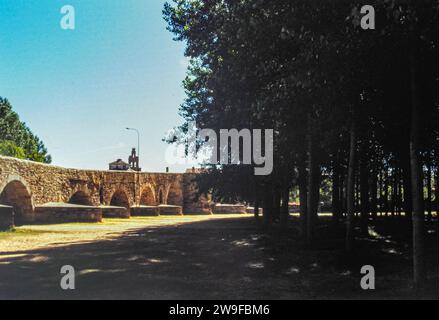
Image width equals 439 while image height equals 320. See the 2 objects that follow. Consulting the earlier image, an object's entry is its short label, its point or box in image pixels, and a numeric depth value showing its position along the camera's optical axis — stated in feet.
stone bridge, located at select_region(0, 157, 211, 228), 78.43
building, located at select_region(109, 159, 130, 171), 254.27
